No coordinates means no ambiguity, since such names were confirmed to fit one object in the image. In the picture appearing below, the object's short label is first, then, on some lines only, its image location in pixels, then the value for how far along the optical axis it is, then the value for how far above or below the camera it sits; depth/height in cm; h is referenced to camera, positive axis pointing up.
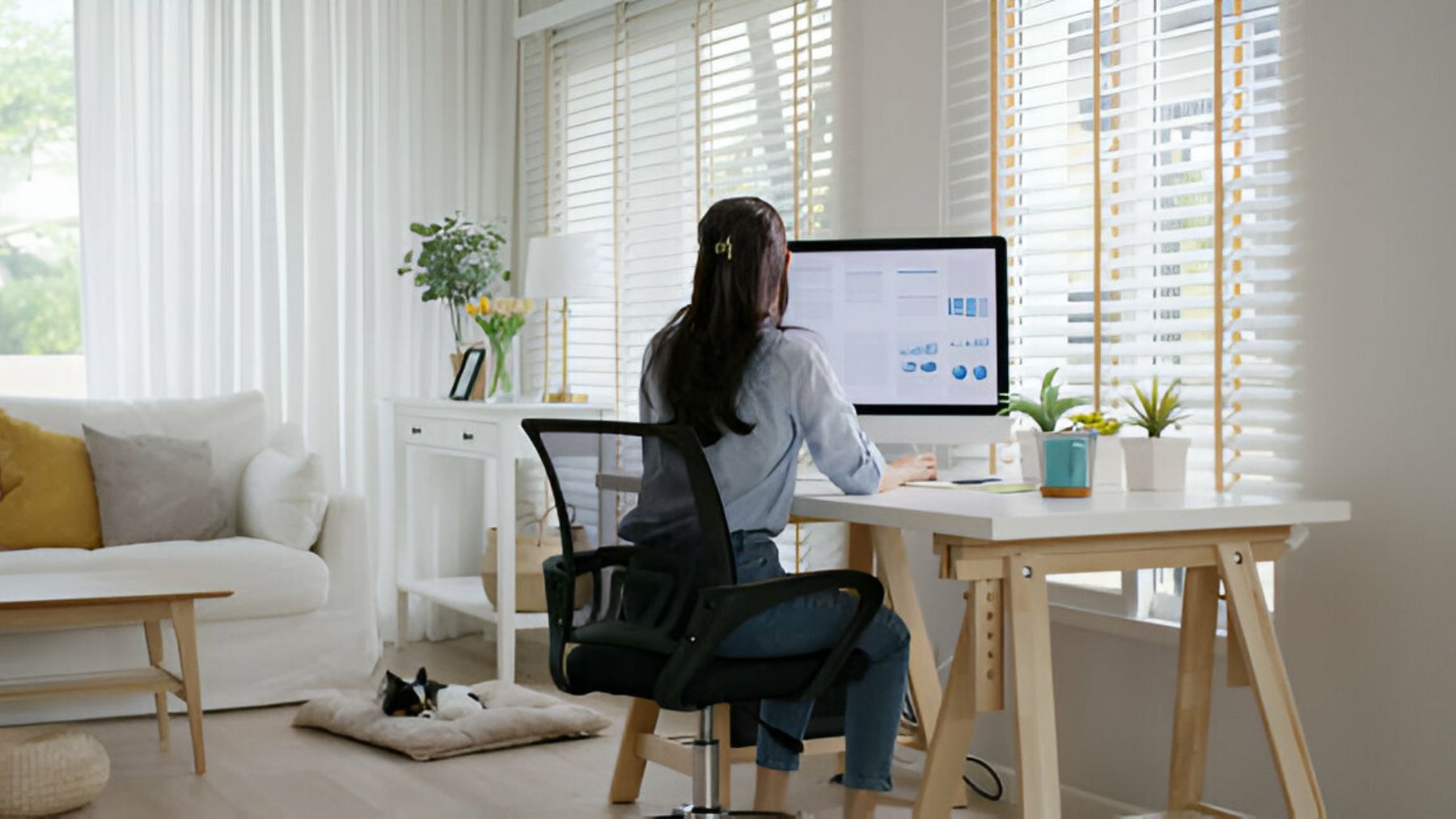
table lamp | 448 +32
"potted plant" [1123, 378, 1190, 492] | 275 -14
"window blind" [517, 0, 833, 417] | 405 +69
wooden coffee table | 333 -51
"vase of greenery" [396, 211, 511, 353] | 481 +35
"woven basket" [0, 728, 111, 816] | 304 -78
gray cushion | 420 -31
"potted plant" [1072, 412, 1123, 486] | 282 -13
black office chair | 232 -32
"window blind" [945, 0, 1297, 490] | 285 +36
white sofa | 396 -62
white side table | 438 -29
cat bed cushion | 367 -84
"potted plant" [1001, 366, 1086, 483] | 284 -6
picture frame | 480 +1
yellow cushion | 412 -31
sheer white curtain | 482 +63
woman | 244 -7
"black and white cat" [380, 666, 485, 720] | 386 -81
